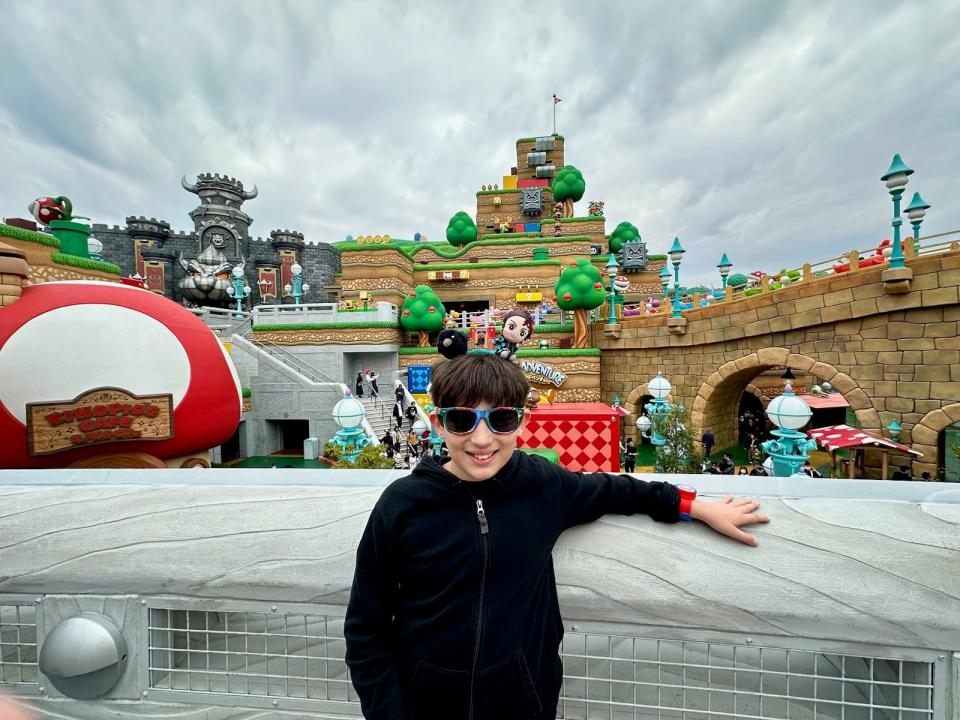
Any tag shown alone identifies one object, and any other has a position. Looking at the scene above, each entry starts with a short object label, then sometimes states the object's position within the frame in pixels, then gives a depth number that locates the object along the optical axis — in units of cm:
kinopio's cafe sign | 562
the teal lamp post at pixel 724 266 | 1368
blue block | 1596
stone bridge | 775
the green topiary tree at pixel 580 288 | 1486
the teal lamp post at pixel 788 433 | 432
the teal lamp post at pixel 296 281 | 1948
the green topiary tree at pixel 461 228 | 2479
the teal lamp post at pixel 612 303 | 1530
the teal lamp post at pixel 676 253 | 1086
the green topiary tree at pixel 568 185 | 2545
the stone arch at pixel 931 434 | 762
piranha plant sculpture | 1025
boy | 120
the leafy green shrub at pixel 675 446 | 856
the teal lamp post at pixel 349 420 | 548
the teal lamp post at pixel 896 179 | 697
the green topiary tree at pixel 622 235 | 2753
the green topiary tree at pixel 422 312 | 1647
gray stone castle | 2583
